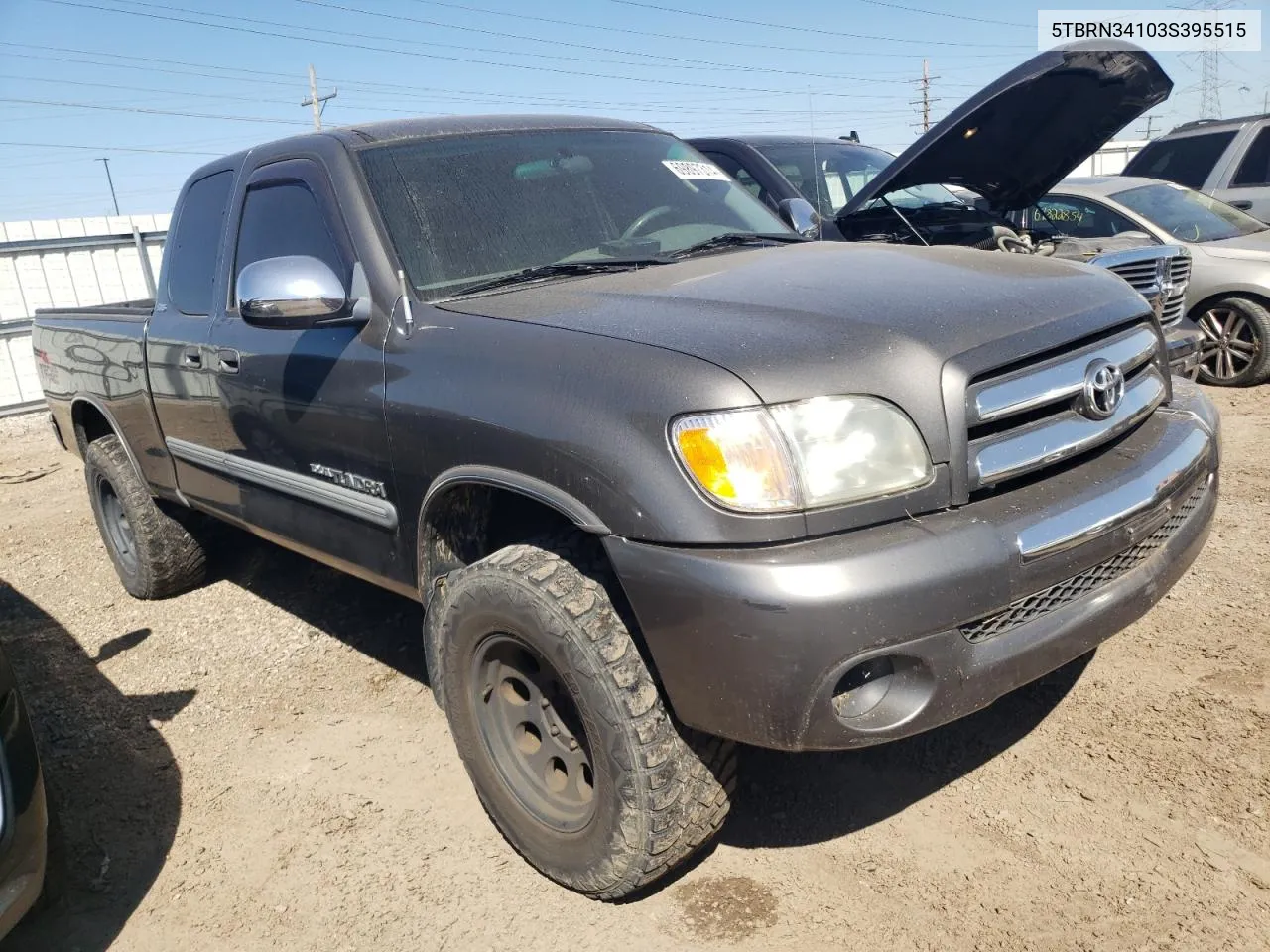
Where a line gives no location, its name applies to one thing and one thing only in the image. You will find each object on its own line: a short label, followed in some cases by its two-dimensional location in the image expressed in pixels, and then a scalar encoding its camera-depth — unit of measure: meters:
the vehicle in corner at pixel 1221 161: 9.12
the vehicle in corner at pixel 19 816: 2.24
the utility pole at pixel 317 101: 38.92
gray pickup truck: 2.00
